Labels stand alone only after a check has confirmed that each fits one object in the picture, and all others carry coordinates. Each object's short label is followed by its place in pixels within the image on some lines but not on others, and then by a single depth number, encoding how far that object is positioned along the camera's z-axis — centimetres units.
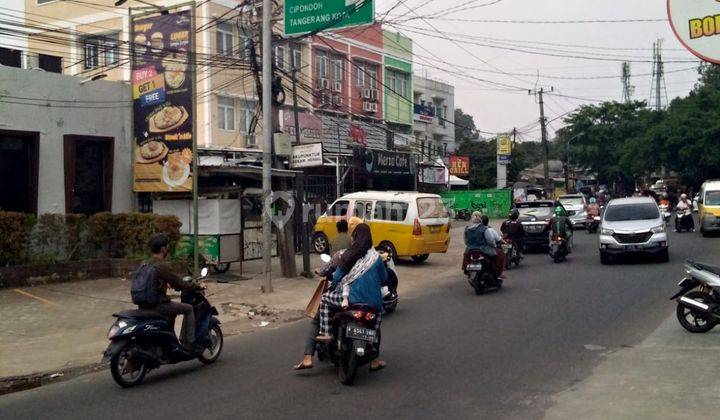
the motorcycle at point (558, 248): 1988
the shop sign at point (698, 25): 557
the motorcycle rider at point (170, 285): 785
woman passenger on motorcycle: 755
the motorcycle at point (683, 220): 2903
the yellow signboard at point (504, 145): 4662
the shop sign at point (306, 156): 1595
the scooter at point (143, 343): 750
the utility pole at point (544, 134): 4922
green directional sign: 1396
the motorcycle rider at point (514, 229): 1897
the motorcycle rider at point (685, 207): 2841
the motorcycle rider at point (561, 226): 2002
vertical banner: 1659
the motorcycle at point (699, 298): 942
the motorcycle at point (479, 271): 1416
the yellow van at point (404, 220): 1952
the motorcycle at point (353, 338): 729
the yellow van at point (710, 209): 2619
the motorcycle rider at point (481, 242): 1430
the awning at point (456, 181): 4756
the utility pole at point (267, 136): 1498
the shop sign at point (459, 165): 4625
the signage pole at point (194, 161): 1562
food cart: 1688
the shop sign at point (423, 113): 4617
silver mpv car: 1809
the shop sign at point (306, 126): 2902
